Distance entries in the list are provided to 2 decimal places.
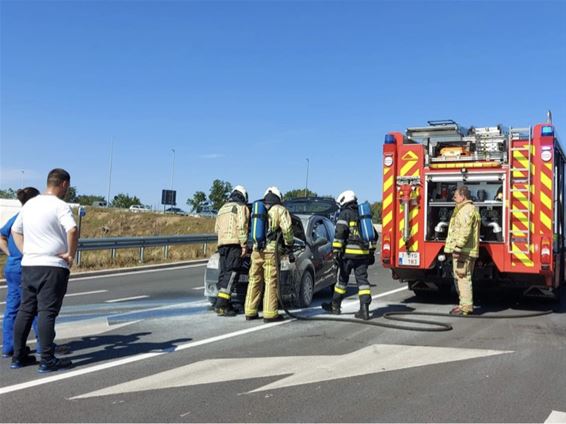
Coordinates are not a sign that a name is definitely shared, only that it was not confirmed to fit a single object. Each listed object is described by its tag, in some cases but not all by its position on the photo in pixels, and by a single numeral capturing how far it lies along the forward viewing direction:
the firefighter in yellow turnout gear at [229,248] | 8.16
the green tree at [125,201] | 94.44
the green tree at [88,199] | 90.86
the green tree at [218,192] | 70.06
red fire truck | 8.52
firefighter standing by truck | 8.38
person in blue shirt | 5.86
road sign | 55.16
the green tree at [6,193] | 69.36
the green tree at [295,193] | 70.51
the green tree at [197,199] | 74.25
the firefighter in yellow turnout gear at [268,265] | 7.90
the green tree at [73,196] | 86.63
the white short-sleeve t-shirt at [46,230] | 5.22
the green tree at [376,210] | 42.44
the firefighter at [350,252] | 8.18
